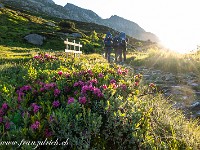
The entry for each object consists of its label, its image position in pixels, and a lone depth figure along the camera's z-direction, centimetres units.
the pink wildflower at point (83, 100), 298
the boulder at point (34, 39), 2909
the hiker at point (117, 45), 1378
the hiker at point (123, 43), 1351
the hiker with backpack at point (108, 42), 1399
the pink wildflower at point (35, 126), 245
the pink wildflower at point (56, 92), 344
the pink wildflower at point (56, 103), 312
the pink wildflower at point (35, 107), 289
